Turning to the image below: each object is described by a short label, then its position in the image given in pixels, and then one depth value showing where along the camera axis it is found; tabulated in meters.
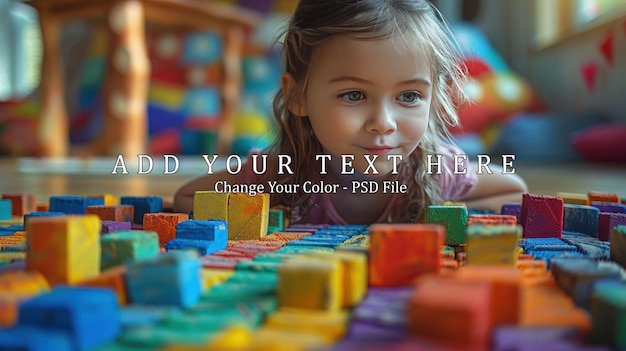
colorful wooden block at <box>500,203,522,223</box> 1.16
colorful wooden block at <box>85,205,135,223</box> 1.08
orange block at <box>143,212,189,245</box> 0.96
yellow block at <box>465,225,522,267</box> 0.69
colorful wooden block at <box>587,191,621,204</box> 1.22
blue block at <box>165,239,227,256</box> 0.81
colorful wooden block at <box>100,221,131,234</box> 0.91
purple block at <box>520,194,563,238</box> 1.00
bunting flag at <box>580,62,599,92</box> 3.38
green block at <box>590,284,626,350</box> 0.48
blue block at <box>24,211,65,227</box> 1.01
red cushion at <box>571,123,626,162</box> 2.94
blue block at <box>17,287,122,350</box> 0.48
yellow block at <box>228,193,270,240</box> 1.02
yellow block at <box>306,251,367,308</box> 0.59
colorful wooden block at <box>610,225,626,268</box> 0.76
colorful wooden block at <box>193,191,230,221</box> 1.03
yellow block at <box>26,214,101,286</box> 0.62
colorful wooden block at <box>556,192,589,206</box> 1.22
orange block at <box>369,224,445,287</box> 0.65
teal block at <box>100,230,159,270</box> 0.70
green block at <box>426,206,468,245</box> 0.94
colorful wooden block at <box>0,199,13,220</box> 1.25
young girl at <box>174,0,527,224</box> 1.06
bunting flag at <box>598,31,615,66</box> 3.15
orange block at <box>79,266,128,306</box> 0.59
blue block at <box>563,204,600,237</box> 1.05
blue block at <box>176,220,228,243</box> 0.86
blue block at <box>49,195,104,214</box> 1.18
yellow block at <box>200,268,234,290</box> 0.66
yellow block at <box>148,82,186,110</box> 4.15
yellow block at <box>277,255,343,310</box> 0.56
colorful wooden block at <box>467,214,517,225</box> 0.78
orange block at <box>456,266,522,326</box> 0.53
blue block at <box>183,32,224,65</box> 4.20
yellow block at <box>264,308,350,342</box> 0.51
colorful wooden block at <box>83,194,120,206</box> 1.25
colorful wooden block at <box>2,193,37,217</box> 1.30
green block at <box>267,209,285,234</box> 1.14
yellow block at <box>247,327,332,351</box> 0.43
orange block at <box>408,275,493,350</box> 0.47
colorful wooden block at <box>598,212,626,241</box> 0.97
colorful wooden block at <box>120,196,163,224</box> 1.20
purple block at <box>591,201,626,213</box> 1.13
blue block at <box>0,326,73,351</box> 0.45
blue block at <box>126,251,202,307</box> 0.58
